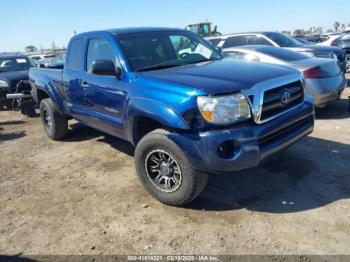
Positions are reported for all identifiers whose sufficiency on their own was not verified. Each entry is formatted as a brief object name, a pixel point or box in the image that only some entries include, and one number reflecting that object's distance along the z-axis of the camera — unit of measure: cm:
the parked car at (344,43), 1243
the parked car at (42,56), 2315
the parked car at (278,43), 869
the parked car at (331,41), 1412
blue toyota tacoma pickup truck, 337
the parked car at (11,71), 1005
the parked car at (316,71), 659
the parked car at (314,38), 3033
